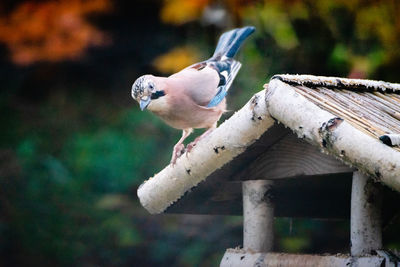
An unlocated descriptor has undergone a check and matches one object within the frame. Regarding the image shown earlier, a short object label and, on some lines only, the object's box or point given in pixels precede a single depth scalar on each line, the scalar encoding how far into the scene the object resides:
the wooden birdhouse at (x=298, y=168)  6.96
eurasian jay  7.68
